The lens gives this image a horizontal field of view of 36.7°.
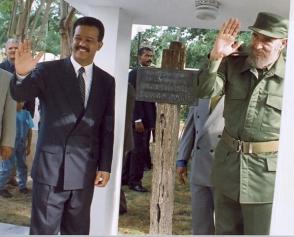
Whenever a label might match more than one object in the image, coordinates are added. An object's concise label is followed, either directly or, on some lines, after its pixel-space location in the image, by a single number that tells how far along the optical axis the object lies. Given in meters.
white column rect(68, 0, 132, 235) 2.21
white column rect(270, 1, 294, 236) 1.72
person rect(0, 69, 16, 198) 2.09
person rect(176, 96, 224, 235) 2.40
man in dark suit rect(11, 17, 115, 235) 2.13
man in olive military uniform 2.05
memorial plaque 2.33
